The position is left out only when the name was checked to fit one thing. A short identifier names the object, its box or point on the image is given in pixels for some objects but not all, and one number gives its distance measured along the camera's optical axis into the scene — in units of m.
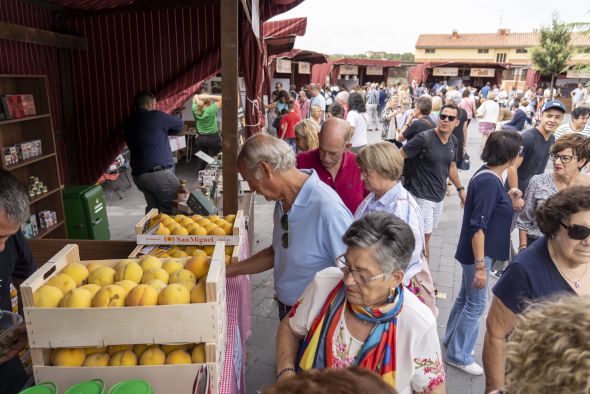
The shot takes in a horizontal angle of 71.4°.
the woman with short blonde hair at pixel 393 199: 2.43
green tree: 25.00
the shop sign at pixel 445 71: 26.83
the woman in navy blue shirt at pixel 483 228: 2.91
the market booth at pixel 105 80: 2.99
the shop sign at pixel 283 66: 16.41
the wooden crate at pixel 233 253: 2.50
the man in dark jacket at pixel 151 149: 4.82
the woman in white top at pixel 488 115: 10.13
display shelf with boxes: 4.41
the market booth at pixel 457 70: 25.80
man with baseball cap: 4.45
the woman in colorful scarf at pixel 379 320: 1.54
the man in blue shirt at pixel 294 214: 2.14
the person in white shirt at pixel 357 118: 7.91
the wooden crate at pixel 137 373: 1.56
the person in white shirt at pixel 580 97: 18.84
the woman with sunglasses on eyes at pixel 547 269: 1.81
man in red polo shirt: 3.43
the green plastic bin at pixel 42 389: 1.43
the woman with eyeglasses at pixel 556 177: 3.24
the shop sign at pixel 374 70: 29.74
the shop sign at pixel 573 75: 25.04
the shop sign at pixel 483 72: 26.42
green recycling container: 5.18
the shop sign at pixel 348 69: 27.20
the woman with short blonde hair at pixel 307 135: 5.06
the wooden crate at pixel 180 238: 2.60
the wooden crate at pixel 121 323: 1.53
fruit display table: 1.99
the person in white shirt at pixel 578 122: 5.72
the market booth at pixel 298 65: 15.98
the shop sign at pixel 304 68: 20.83
